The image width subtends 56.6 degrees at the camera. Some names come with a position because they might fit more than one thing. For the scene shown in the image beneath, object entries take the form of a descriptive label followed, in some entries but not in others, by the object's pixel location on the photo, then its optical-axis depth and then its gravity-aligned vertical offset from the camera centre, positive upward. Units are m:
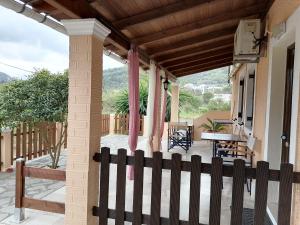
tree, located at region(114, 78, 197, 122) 12.86 +0.04
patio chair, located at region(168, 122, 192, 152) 8.38 -1.02
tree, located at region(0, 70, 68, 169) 5.07 +0.01
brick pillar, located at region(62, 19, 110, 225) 2.61 -0.18
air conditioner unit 4.03 +0.98
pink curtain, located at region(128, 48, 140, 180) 4.25 +0.08
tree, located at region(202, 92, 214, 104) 23.12 +0.63
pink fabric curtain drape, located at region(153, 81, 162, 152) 6.80 -0.92
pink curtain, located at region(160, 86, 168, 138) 7.35 -0.22
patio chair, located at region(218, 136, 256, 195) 4.41 -0.95
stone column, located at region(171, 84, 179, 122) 10.92 +0.00
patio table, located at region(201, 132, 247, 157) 5.29 -0.65
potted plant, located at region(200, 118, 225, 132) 7.69 -0.67
